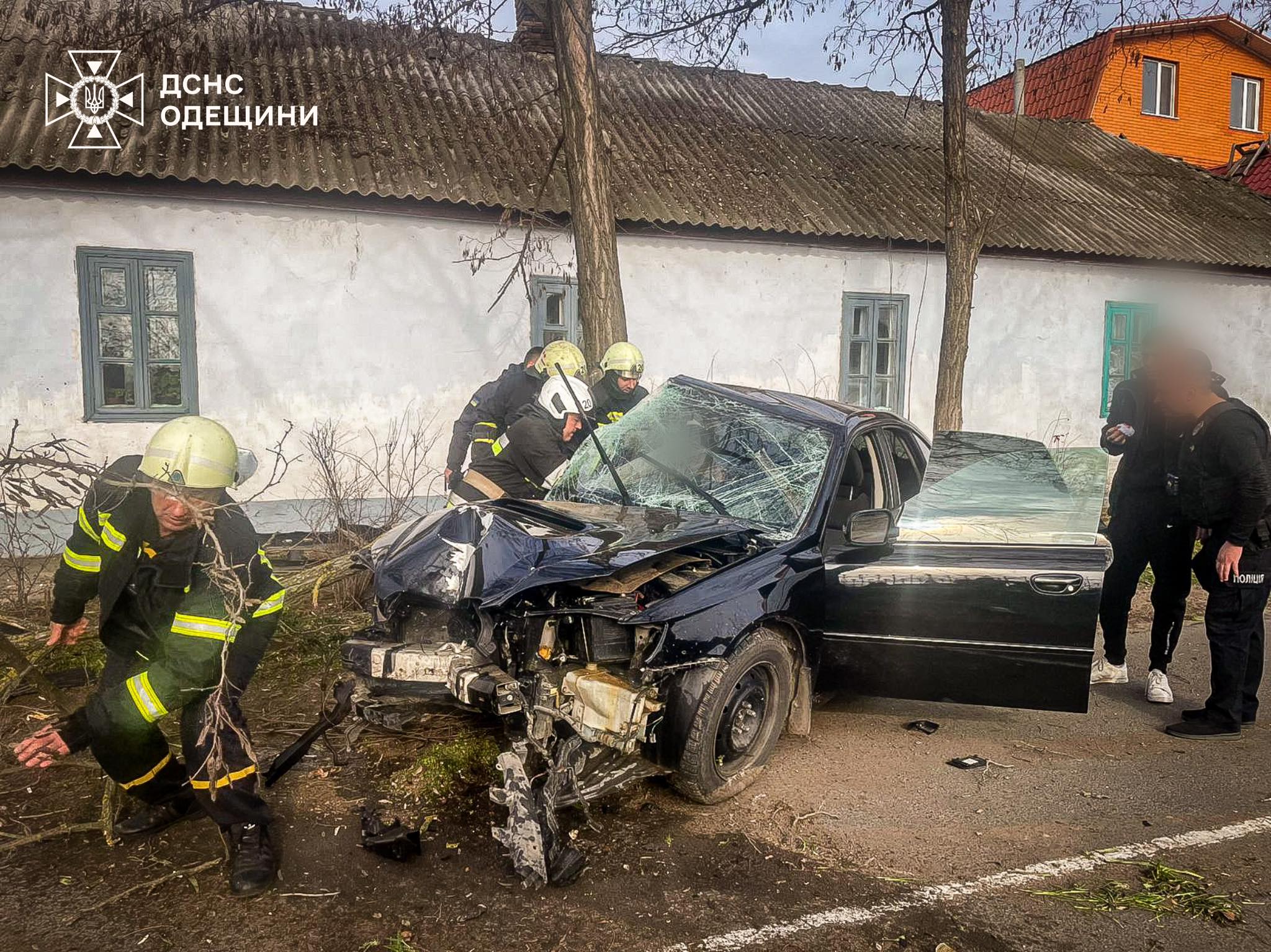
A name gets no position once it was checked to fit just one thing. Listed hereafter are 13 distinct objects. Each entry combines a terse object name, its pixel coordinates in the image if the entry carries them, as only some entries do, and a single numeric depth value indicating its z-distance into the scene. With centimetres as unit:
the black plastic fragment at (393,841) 341
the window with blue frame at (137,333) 903
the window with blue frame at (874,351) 1231
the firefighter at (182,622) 320
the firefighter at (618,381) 660
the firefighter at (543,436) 562
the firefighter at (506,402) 640
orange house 2267
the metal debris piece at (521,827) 325
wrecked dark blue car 354
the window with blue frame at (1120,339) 1362
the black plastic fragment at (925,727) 485
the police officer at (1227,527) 462
